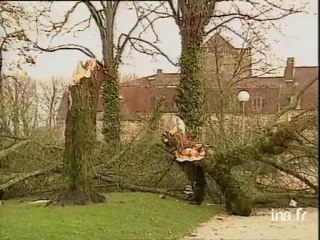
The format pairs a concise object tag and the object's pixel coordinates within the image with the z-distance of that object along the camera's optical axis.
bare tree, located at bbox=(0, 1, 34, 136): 9.81
